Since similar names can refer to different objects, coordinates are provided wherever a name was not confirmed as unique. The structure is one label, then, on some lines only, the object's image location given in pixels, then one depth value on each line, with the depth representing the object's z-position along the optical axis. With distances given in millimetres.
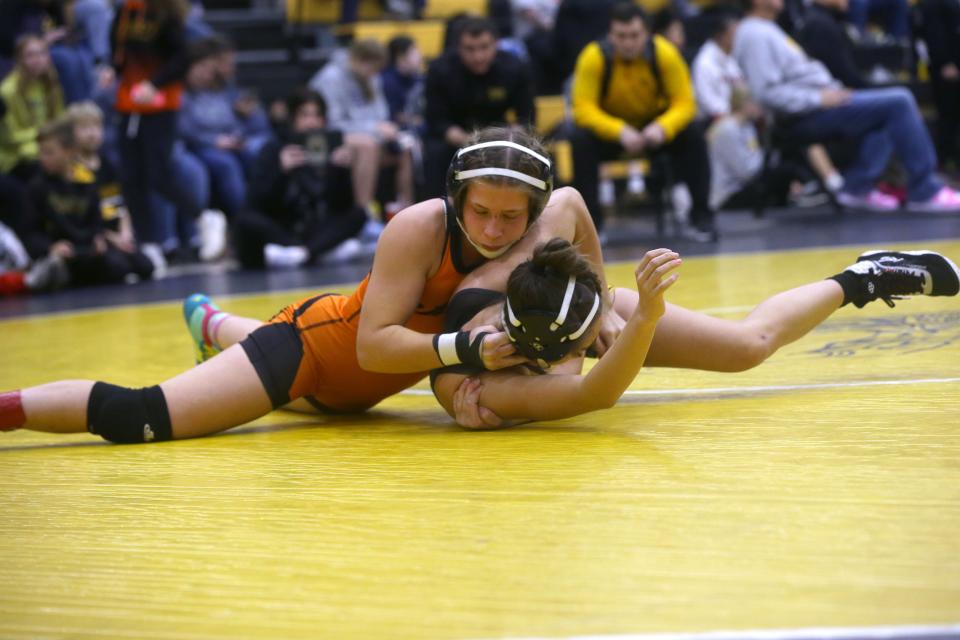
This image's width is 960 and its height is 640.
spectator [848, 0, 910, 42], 24625
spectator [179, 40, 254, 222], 19484
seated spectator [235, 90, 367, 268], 17266
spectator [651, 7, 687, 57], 20234
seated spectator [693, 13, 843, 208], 19828
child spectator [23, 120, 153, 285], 15812
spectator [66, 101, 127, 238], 15836
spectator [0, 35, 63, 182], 17109
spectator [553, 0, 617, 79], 19828
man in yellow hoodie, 15742
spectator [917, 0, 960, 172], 20969
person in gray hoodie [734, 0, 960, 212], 17547
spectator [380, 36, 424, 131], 20828
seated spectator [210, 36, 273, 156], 20625
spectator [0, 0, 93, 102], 18484
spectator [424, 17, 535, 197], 16500
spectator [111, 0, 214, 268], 16844
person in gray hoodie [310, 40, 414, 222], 18812
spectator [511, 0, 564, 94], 21016
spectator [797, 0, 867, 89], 19203
